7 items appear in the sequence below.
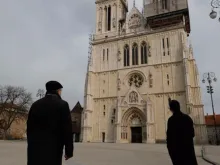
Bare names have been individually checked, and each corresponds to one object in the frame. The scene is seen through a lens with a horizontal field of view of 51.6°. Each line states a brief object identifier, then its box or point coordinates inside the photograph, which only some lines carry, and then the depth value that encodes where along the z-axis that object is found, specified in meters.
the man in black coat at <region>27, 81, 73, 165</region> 2.88
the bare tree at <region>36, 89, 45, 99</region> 31.23
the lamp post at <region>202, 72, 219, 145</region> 24.63
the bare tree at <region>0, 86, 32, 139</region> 34.09
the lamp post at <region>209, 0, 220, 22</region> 10.34
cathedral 32.38
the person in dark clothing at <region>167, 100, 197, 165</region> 4.04
